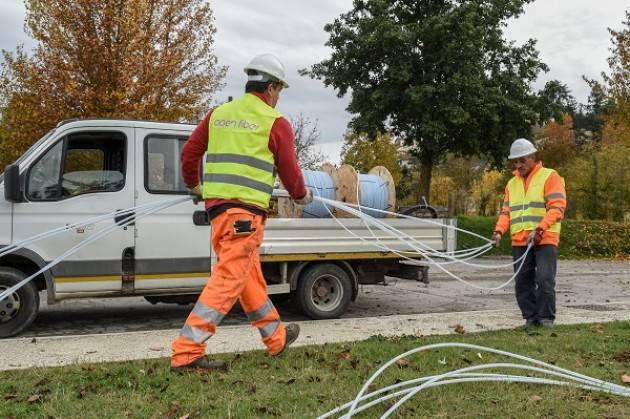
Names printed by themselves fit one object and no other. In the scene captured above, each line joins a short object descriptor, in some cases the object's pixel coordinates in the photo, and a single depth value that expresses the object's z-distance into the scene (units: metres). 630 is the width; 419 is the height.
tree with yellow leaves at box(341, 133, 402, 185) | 32.81
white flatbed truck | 6.72
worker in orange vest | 6.92
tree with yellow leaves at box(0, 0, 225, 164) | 15.43
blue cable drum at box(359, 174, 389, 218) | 8.23
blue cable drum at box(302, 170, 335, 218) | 7.98
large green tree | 23.88
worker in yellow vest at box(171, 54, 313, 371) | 4.63
